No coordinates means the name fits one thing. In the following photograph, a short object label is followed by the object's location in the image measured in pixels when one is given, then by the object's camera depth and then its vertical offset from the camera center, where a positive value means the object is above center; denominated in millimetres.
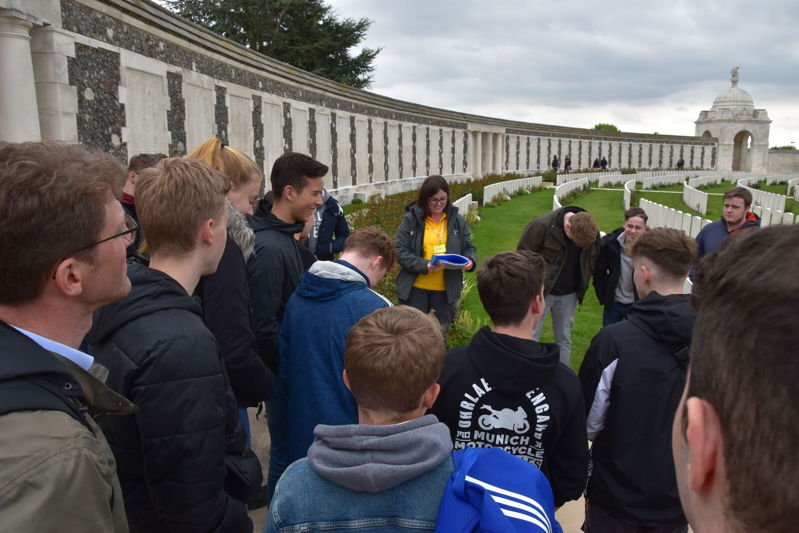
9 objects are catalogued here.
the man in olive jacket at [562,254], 5301 -878
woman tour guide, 5500 -864
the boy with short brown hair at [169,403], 1774 -765
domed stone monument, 66062 +3774
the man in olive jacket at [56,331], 1121 -414
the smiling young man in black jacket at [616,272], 5426 -1085
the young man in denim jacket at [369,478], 1548 -884
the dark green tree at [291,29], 30656 +7482
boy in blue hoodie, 2768 -894
